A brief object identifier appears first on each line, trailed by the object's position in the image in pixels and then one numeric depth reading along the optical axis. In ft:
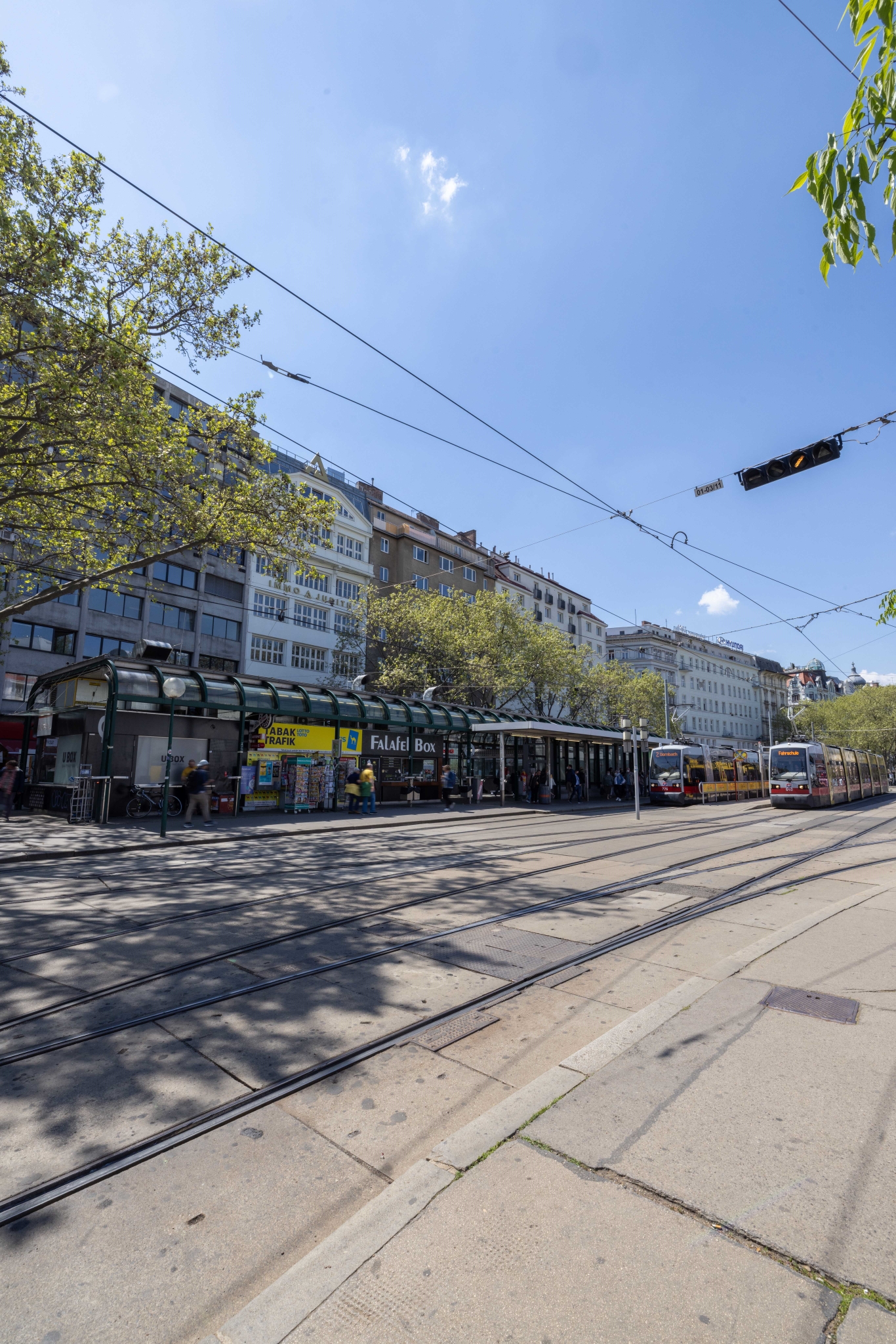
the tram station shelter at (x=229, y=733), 57.67
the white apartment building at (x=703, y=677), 280.51
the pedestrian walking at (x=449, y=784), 83.05
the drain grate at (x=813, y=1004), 15.21
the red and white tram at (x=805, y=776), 92.63
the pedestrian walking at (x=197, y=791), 55.31
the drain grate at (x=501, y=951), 19.51
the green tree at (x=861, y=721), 239.50
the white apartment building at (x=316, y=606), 136.26
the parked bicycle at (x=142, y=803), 58.59
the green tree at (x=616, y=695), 153.48
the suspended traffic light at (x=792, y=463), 31.01
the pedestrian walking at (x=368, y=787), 68.90
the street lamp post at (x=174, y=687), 53.67
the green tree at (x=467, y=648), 120.26
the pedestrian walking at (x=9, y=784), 59.11
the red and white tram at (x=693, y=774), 102.73
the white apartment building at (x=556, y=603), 225.15
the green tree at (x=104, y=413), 38.19
